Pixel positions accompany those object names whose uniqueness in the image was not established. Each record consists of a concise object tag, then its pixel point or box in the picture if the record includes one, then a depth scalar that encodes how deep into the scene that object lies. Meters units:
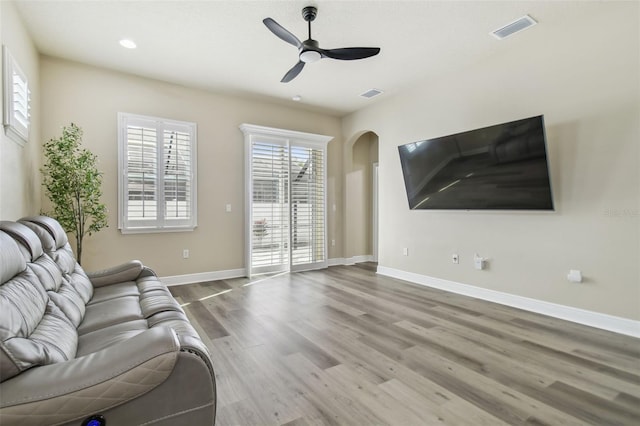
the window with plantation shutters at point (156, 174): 4.41
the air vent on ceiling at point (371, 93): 5.08
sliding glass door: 5.40
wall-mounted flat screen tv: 3.27
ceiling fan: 2.84
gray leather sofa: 1.01
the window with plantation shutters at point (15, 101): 2.59
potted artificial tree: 3.48
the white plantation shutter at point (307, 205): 5.82
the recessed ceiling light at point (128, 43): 3.54
